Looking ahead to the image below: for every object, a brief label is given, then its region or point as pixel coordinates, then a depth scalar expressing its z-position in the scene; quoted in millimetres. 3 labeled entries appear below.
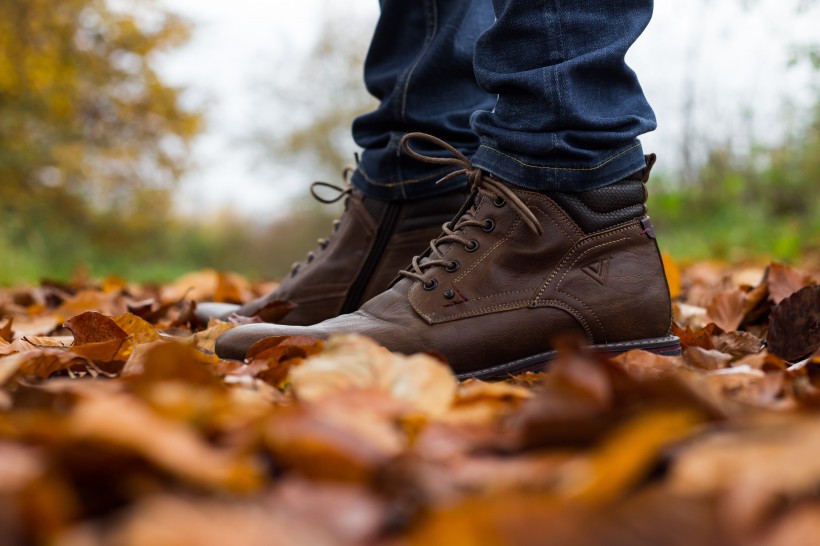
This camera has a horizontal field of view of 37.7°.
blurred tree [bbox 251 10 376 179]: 15813
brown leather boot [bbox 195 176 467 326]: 889
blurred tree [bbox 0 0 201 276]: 8953
